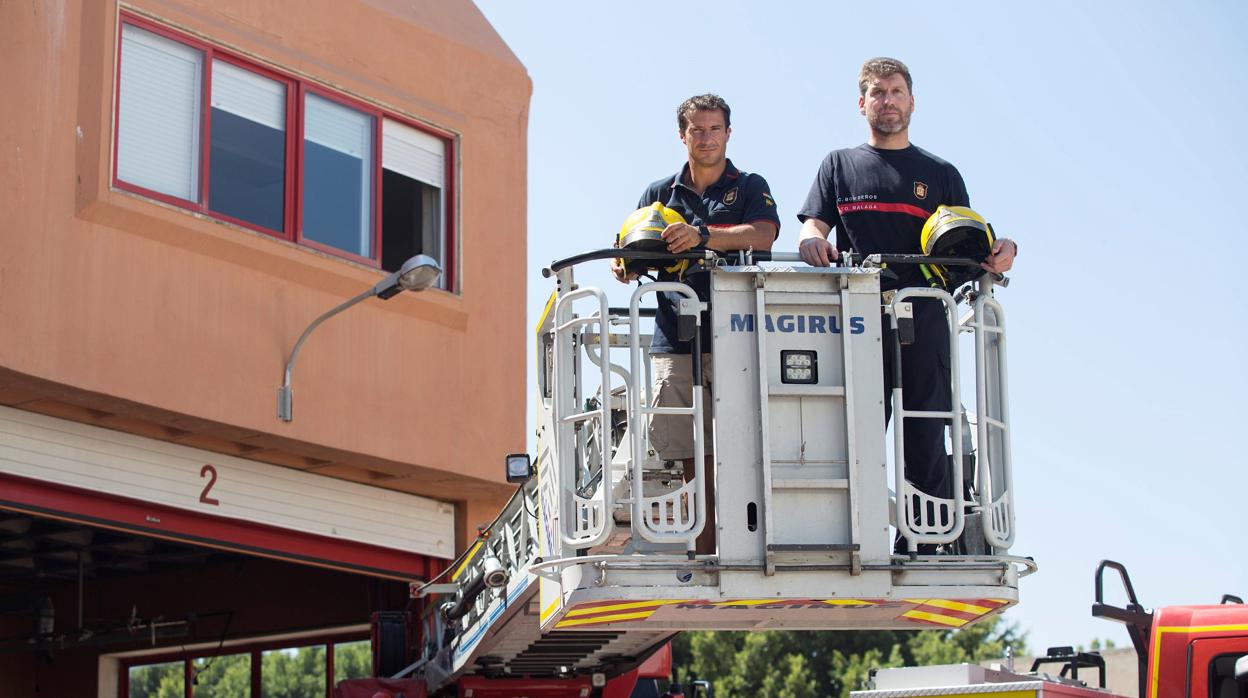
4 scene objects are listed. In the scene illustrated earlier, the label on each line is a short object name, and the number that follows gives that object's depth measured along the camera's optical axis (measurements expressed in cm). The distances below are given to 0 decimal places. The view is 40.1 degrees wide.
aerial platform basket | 777
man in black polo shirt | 841
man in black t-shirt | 829
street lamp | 1224
